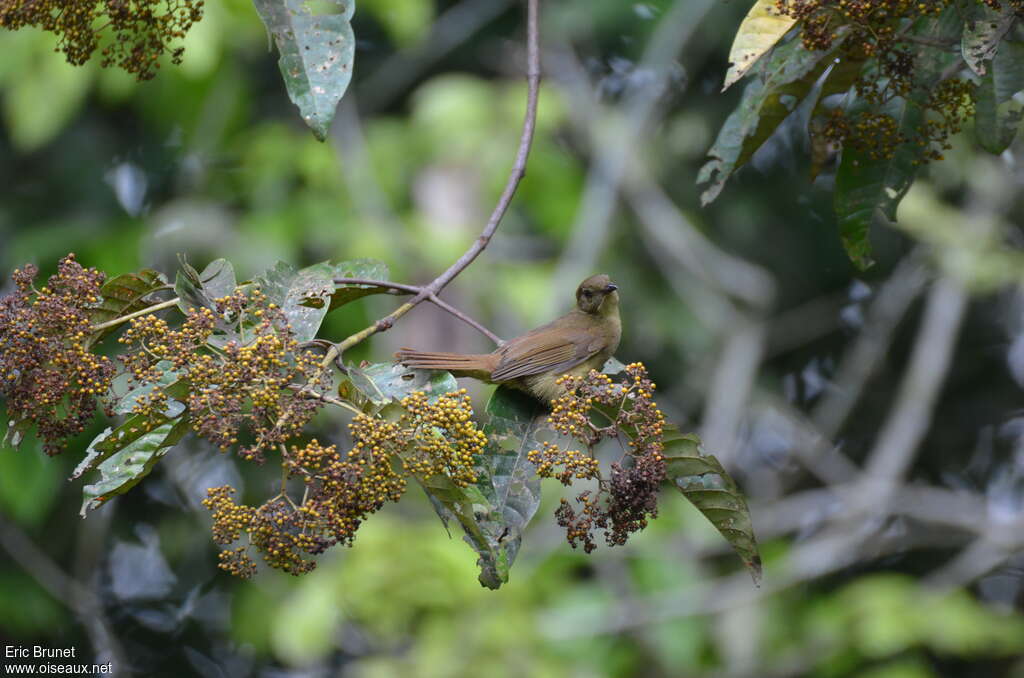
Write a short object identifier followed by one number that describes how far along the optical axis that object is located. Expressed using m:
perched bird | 5.86
